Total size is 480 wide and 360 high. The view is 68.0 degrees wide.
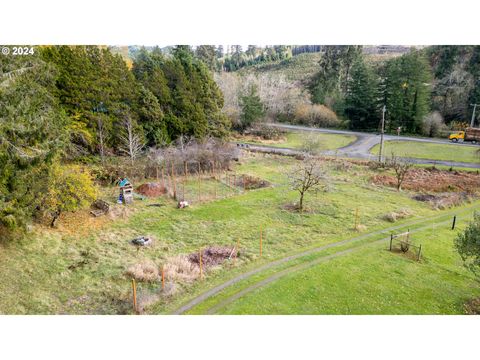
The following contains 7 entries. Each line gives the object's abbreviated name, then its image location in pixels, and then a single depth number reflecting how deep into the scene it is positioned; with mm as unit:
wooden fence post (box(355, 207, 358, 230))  18617
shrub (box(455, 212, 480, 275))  11969
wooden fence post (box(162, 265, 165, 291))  12883
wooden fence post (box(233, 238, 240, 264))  14992
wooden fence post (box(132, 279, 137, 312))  11734
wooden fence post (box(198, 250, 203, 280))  13668
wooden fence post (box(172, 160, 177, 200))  22578
